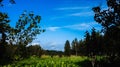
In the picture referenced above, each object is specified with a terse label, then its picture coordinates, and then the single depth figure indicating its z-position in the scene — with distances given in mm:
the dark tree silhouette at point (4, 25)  14119
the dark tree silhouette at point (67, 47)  58108
